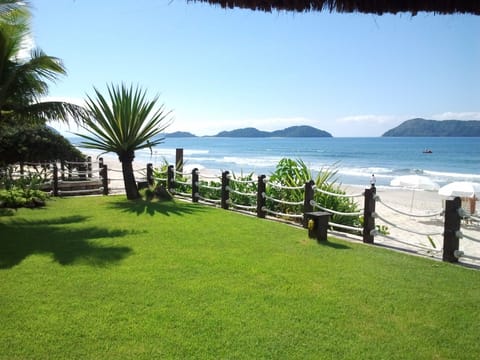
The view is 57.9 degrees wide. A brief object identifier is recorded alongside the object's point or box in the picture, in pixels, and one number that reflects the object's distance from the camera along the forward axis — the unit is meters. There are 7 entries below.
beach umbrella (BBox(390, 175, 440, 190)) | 13.95
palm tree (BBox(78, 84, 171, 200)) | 11.98
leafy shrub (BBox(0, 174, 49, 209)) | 10.20
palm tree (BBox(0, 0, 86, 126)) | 8.02
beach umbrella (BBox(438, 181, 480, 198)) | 11.73
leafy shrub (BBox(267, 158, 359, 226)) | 9.06
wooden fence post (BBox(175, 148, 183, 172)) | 14.92
